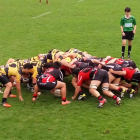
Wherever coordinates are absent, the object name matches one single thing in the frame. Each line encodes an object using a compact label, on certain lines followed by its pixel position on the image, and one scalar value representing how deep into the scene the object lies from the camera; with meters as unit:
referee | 18.55
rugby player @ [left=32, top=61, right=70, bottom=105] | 12.44
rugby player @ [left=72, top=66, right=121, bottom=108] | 12.25
